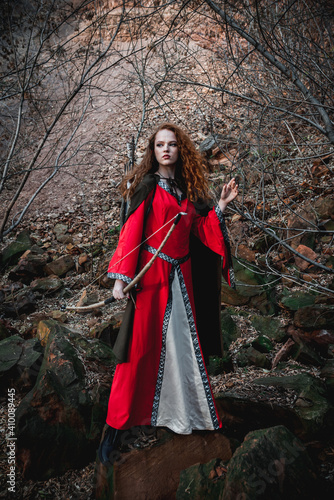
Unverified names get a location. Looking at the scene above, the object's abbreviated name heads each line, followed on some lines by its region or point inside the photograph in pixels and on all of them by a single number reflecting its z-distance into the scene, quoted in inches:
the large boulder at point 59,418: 88.0
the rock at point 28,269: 213.3
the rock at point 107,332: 143.5
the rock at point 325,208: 181.7
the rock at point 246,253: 178.5
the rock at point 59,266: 219.3
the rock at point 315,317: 129.5
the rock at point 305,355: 120.9
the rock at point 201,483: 66.2
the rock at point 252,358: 127.0
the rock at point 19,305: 176.9
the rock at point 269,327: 138.5
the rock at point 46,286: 197.5
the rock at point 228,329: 139.6
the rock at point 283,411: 91.7
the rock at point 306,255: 165.9
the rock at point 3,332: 139.2
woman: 82.0
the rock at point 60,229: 265.0
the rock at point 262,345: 133.8
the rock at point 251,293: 157.8
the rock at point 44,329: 134.0
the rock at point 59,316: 170.1
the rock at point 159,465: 76.8
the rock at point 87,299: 178.6
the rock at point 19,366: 112.3
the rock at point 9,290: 189.6
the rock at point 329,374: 102.6
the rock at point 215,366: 124.3
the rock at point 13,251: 236.5
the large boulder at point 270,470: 57.6
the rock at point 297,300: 144.6
